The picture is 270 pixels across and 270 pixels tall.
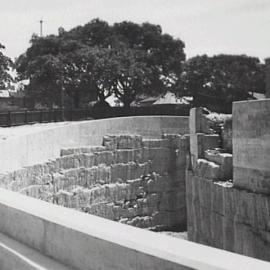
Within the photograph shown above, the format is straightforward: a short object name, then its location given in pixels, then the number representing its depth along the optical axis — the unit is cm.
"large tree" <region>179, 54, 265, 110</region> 3831
